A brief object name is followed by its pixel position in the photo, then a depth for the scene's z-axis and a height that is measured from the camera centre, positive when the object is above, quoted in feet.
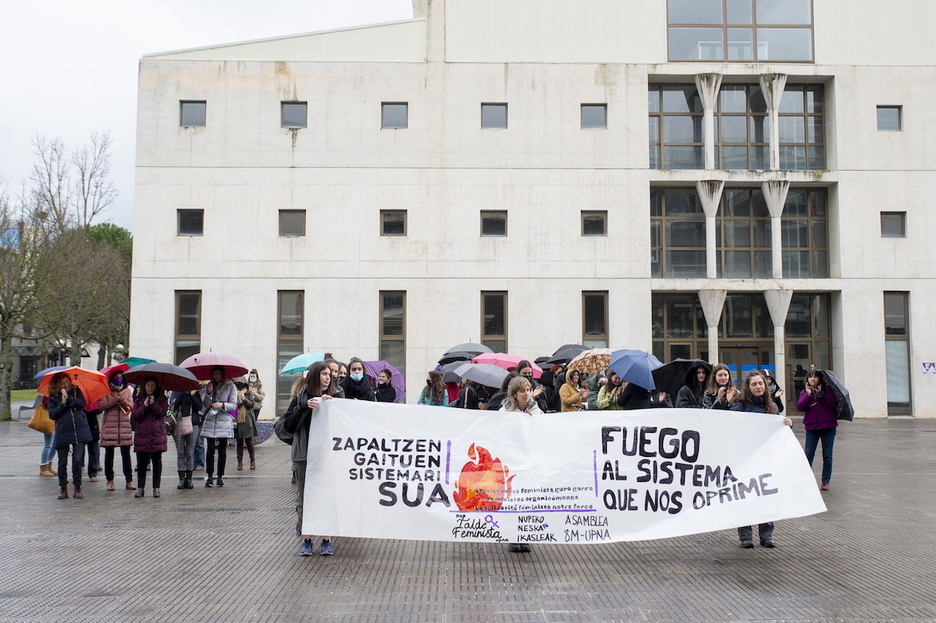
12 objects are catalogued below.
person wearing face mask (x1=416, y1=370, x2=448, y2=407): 43.34 -2.60
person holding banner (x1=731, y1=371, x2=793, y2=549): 29.76 -2.11
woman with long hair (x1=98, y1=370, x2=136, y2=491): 43.29 -4.63
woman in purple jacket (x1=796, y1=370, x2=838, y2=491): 40.14 -3.59
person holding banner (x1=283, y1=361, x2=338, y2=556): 27.14 -2.51
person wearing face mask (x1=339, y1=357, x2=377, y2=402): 35.47 -2.00
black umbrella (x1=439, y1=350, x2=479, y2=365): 60.90 -1.23
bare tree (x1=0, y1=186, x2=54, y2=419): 99.76 +6.70
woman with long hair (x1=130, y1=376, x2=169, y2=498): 39.04 -4.17
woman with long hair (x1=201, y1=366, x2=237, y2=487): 42.42 -3.93
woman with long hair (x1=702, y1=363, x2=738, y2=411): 30.49 -1.93
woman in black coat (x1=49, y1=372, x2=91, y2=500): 40.52 -3.88
